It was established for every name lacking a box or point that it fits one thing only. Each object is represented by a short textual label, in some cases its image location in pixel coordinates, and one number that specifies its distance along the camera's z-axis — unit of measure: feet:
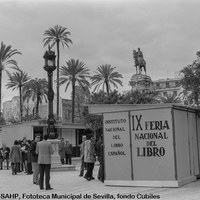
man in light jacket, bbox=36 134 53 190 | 37.62
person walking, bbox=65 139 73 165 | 71.82
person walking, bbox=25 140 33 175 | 58.62
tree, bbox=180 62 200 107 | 58.13
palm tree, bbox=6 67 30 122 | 191.42
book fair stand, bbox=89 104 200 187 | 36.86
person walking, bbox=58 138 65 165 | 69.54
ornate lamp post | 64.85
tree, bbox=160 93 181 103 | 238.21
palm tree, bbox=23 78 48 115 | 191.42
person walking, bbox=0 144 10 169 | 74.74
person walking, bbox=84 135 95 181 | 45.32
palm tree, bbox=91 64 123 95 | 185.96
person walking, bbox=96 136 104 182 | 43.12
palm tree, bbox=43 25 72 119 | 173.54
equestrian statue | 164.29
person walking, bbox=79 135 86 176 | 49.75
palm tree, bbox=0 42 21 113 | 158.16
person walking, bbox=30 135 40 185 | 43.62
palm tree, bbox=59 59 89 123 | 174.19
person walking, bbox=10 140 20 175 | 59.21
